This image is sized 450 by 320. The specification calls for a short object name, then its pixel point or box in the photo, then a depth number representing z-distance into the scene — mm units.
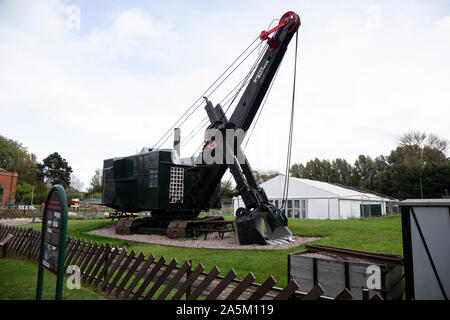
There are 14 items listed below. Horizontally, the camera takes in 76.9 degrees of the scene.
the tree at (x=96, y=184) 64788
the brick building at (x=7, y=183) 45156
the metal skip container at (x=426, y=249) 3695
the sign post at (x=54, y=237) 3740
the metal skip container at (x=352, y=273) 3945
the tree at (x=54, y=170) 64812
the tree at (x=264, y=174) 68688
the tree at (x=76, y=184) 81712
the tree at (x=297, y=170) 67688
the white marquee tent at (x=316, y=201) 24531
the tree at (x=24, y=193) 41881
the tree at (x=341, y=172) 62719
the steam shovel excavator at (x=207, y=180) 10414
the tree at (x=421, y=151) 45062
